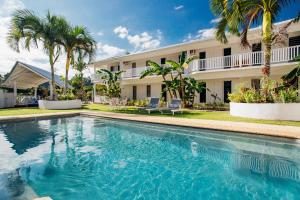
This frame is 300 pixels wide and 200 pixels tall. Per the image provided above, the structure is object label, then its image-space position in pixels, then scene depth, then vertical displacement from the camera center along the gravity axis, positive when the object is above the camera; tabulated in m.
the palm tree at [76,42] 20.94 +5.73
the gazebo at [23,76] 23.44 +2.63
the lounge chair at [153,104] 16.91 -0.49
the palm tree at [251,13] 11.93 +5.10
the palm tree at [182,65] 19.03 +2.98
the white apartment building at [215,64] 17.12 +3.10
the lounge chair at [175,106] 16.42 -0.61
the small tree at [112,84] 21.88 +1.49
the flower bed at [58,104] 20.98 -0.61
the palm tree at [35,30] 18.88 +6.23
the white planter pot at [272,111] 11.34 -0.70
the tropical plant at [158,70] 19.91 +2.67
